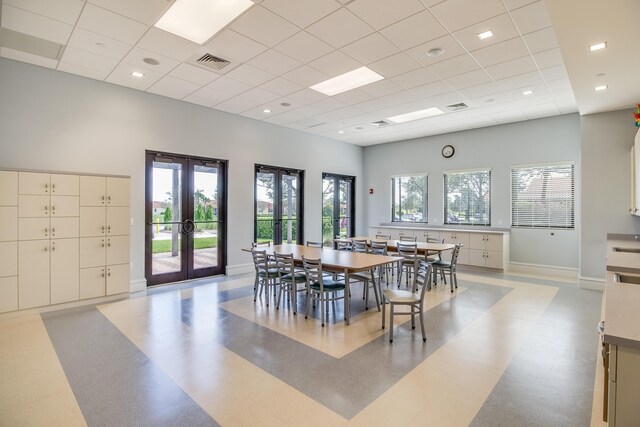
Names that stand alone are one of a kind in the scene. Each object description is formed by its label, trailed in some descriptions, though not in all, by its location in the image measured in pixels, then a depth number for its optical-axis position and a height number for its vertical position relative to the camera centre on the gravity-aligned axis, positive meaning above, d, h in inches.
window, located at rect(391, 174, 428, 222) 363.0 +17.5
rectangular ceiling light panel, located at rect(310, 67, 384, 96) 195.0 +84.9
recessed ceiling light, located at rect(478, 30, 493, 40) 143.8 +80.9
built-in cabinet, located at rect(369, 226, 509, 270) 281.9 -29.0
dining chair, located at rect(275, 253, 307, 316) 177.0 -36.6
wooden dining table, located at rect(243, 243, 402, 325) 158.2 -25.3
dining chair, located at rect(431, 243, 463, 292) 223.5 -36.2
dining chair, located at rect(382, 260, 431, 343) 139.7 -38.2
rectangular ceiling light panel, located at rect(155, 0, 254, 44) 128.4 +83.8
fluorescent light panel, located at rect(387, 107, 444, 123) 264.5 +84.7
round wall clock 335.6 +65.5
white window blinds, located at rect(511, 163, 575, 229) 273.0 +15.1
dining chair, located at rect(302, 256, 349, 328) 161.2 -37.6
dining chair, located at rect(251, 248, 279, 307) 192.2 -35.2
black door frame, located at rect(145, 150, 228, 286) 231.6 -1.5
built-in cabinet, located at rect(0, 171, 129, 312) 165.8 -13.3
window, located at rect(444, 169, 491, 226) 316.5 +16.2
